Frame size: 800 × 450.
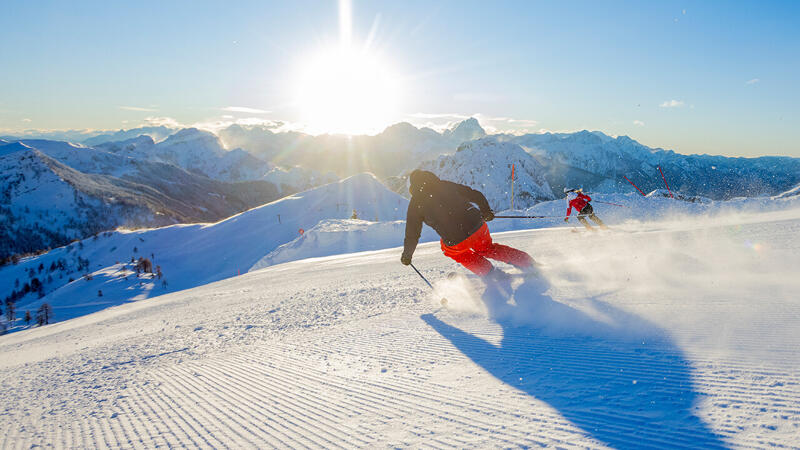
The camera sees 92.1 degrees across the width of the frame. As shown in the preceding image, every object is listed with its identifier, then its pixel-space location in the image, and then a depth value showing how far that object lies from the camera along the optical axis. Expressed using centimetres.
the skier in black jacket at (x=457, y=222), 563
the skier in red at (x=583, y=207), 1168
